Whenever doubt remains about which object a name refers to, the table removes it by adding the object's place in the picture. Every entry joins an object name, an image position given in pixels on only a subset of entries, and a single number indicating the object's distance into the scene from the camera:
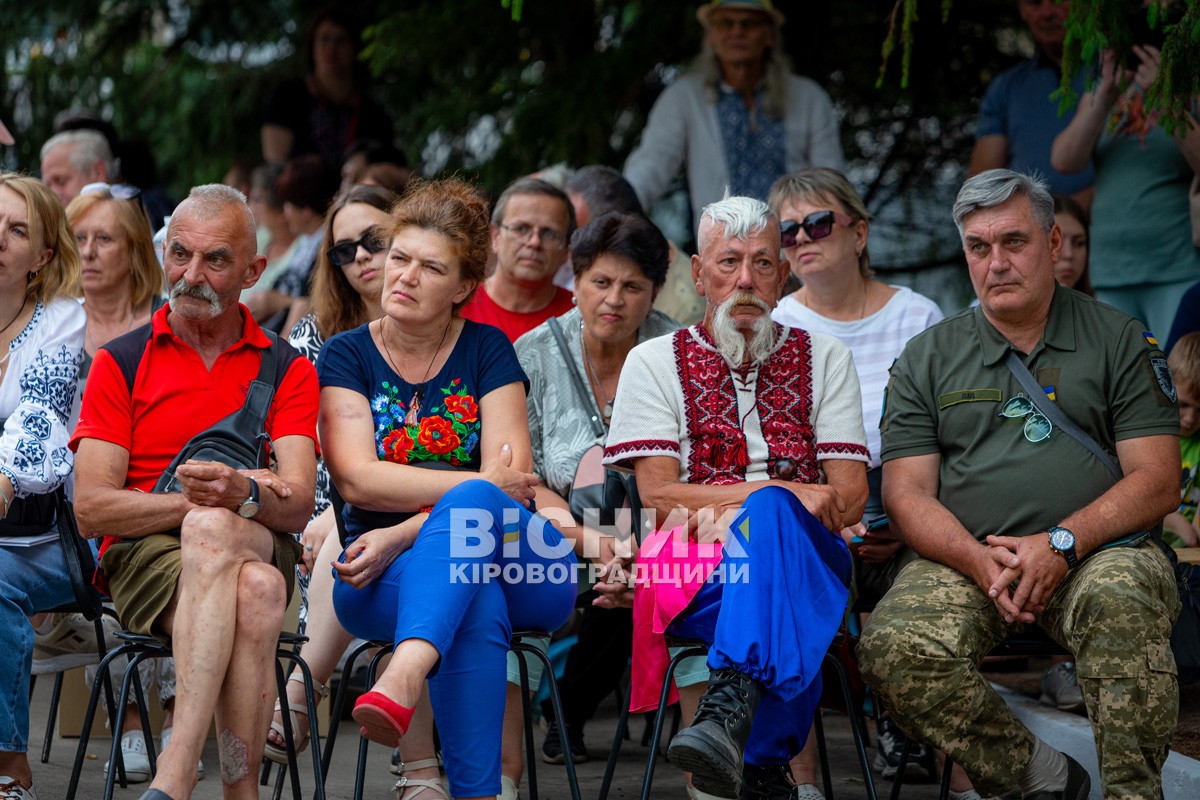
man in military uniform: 7.68
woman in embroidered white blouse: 7.87
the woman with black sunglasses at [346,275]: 10.41
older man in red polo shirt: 7.38
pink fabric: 8.16
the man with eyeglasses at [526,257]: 11.29
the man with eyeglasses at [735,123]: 13.25
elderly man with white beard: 7.58
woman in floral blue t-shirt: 7.48
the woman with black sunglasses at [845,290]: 10.25
